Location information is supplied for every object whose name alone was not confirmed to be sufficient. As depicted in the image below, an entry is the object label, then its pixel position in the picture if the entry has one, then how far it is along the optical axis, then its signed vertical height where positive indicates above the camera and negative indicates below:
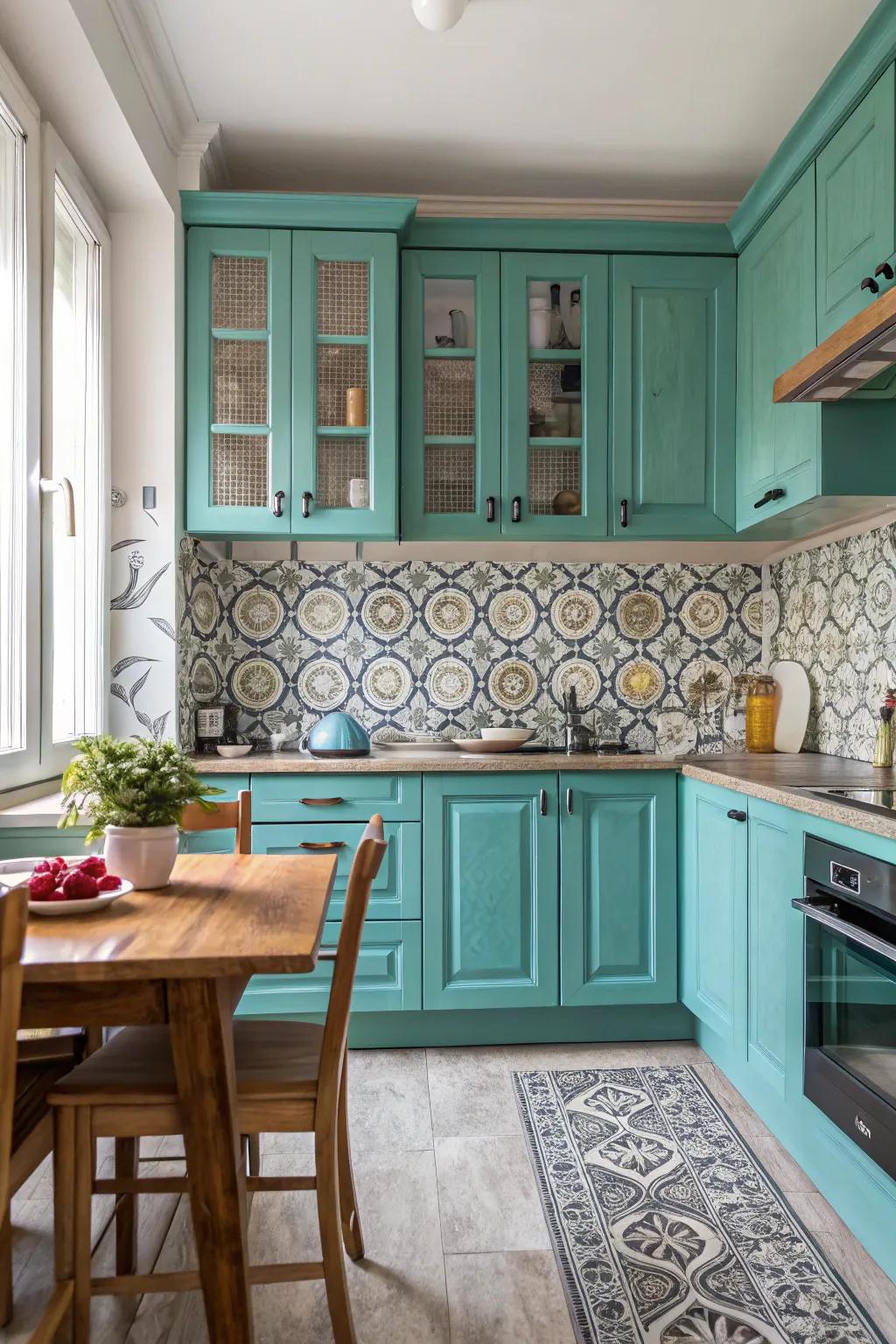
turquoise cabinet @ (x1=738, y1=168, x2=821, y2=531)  2.53 +0.97
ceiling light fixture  2.17 +1.58
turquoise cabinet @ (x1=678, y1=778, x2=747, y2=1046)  2.45 -0.68
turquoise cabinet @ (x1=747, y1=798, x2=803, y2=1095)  2.13 -0.67
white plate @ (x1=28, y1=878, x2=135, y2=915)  1.44 -0.38
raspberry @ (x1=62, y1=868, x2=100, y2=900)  1.49 -0.36
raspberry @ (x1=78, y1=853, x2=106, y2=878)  1.59 -0.35
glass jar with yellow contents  3.26 -0.17
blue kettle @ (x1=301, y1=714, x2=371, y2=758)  2.94 -0.23
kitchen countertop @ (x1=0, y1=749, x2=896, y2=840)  2.37 -0.29
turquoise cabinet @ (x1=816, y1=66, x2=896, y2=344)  2.11 +1.15
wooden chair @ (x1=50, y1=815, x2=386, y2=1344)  1.41 -0.69
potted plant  1.64 -0.24
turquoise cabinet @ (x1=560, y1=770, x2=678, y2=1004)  2.87 -0.69
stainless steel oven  1.73 -0.66
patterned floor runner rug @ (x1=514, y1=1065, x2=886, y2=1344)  1.64 -1.17
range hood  1.80 +0.69
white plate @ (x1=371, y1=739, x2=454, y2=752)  3.20 -0.27
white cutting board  3.16 -0.12
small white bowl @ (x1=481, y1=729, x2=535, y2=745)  3.13 -0.23
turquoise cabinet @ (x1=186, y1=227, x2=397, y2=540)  2.95 +0.98
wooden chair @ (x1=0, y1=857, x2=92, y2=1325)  1.39 -0.71
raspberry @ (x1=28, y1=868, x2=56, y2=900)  1.48 -0.36
